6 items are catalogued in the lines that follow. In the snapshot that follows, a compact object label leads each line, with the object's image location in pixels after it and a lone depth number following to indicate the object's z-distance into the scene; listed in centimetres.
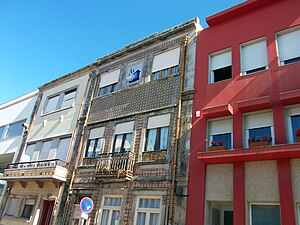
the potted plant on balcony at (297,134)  770
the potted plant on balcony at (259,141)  826
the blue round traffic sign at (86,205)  880
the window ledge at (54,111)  1735
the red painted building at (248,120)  795
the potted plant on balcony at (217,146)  904
